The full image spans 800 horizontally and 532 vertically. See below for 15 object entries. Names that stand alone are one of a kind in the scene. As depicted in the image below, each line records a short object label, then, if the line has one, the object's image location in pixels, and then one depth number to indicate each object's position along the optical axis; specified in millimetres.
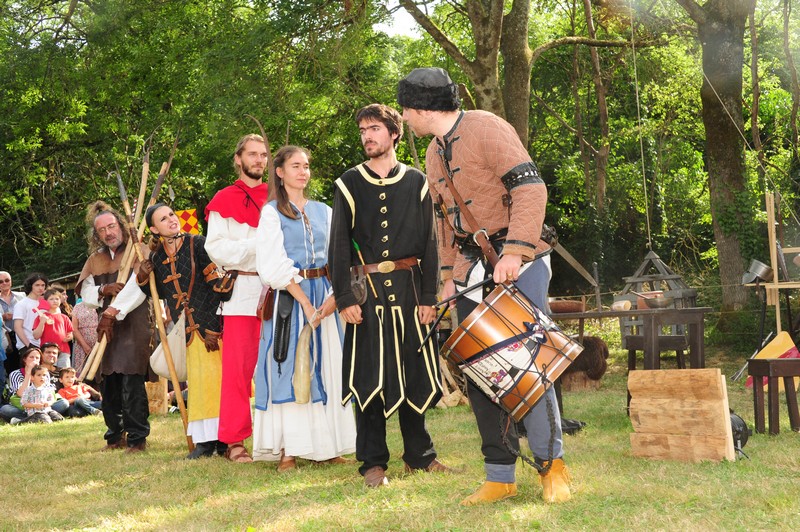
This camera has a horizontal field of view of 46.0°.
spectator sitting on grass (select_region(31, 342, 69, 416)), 10453
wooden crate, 4816
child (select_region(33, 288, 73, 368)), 10922
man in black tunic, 4801
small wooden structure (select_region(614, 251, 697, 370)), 6922
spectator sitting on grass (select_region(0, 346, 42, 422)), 9922
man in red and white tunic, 6102
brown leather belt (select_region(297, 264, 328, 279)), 5562
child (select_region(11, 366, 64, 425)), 9727
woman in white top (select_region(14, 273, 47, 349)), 10828
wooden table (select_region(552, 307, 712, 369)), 5997
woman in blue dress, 5492
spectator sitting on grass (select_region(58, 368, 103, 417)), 10195
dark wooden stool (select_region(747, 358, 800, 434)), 5842
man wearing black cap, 3855
